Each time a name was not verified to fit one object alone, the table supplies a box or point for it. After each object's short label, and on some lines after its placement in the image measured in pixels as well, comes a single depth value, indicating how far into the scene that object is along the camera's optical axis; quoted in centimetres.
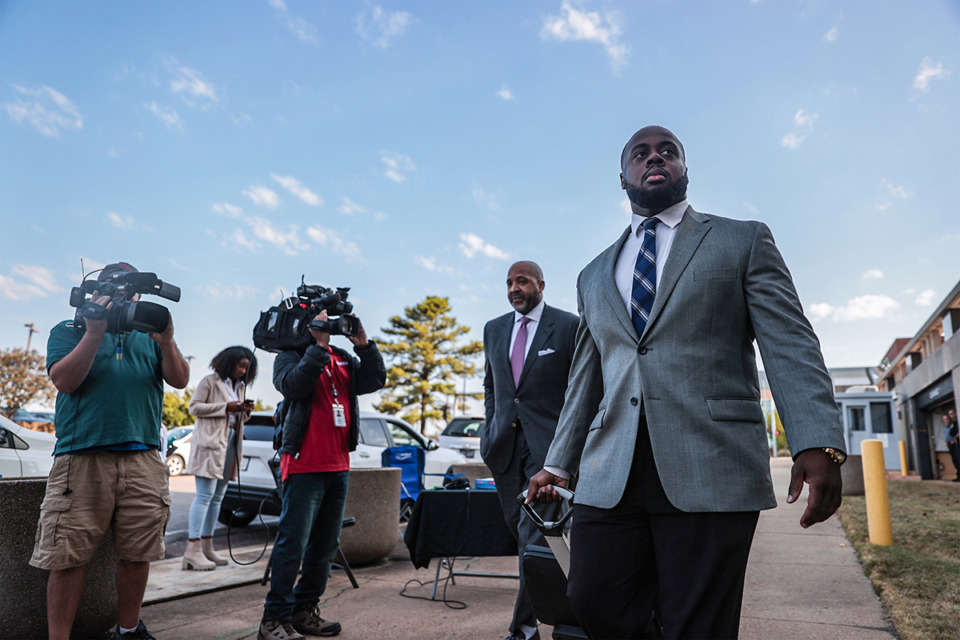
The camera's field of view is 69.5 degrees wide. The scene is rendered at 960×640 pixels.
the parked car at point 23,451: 616
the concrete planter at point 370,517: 623
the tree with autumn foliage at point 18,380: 3503
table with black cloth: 504
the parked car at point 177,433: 2086
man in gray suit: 178
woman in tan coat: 630
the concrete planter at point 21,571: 359
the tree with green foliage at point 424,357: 4188
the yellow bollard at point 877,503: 672
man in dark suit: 374
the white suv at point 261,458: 853
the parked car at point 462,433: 1733
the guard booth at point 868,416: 2527
